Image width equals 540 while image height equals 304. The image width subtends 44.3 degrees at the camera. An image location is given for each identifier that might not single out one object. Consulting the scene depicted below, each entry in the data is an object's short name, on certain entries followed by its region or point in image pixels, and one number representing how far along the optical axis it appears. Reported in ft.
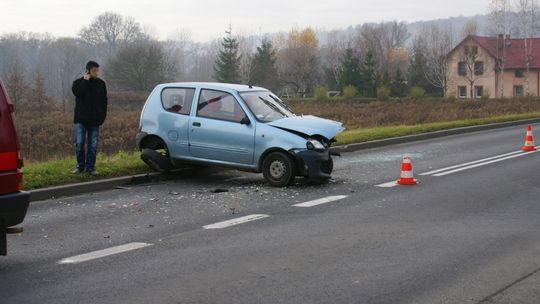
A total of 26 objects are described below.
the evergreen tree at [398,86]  239.91
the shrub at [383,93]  215.92
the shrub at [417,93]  216.54
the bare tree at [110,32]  366.63
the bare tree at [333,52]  307.17
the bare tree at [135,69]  240.94
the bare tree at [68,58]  330.75
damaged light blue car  35.91
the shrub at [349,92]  225.97
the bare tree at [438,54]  266.98
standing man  36.81
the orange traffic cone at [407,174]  37.14
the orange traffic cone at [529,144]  55.21
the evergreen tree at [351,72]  250.37
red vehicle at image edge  18.56
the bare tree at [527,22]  260.01
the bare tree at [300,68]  295.89
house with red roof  260.62
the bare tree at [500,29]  261.65
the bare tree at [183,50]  458.58
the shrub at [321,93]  217.77
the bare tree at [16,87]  144.15
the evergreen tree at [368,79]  246.06
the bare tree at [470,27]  351.25
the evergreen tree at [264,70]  262.47
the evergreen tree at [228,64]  249.55
